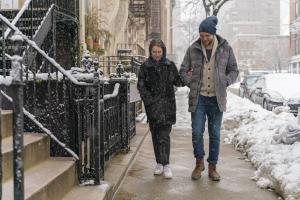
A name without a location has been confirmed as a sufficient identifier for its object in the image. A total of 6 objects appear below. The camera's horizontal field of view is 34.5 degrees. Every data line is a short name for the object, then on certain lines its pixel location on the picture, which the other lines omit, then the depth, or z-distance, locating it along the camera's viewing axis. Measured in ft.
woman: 19.26
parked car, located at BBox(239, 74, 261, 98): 78.86
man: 18.66
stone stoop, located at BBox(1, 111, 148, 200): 12.52
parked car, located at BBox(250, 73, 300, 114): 53.11
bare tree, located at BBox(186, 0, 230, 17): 69.00
